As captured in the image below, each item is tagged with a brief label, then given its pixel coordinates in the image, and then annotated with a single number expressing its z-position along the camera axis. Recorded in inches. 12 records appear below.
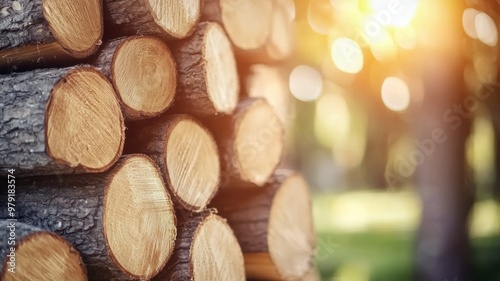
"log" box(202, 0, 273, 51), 98.3
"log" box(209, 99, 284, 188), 97.7
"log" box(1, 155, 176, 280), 72.4
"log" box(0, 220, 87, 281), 62.8
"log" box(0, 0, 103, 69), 71.2
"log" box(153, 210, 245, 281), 84.1
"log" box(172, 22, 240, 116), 89.6
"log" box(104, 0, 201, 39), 81.7
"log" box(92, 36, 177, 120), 77.9
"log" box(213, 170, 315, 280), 103.0
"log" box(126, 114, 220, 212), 83.4
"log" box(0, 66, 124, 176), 67.1
